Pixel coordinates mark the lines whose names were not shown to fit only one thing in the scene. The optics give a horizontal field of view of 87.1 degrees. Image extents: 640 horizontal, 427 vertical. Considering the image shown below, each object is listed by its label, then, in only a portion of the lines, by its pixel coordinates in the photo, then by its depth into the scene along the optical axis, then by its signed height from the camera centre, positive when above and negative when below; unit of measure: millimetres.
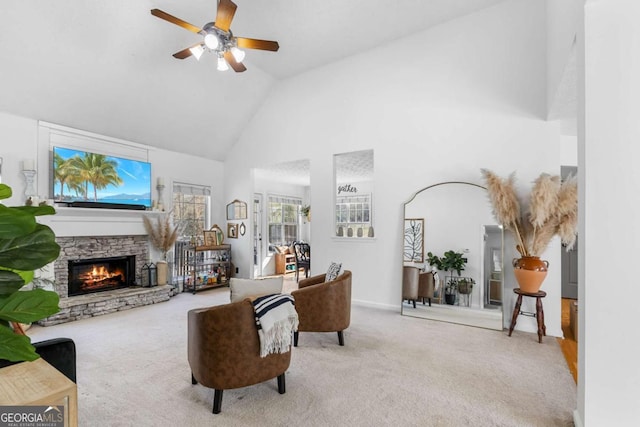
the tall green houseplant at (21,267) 693 -127
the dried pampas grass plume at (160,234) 5730 -404
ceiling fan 3134 +1770
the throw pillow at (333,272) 3836 -702
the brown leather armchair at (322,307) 3352 -954
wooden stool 3541 -1048
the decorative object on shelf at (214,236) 6609 -510
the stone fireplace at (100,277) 4531 -1027
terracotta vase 3557 -642
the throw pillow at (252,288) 2659 -615
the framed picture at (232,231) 6945 -417
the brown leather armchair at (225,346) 2186 -897
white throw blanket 2254 -759
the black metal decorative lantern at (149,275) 5543 -1079
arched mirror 4078 -482
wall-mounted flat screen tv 4684 +465
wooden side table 936 -526
